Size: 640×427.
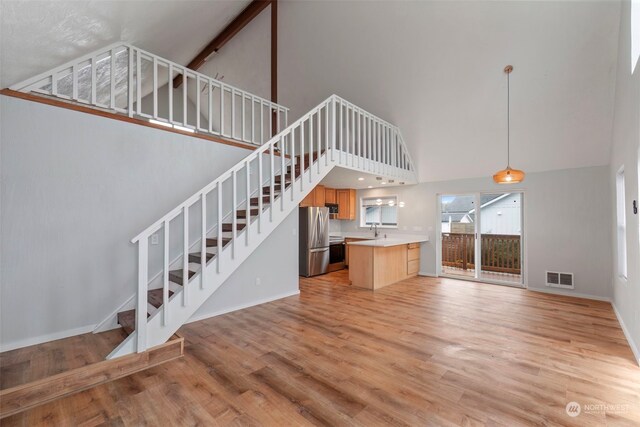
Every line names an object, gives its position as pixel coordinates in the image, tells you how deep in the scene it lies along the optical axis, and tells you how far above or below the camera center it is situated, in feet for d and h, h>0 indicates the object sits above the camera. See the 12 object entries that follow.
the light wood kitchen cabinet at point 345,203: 25.86 +1.37
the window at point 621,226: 11.83 -0.33
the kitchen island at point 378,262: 17.61 -2.90
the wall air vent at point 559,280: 16.45 -3.64
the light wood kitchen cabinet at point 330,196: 24.73 +1.92
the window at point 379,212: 24.69 +0.55
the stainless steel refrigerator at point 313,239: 20.90 -1.62
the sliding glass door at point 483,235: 20.01 -1.32
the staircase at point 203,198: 8.64 +0.85
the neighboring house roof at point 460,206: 20.52 +0.96
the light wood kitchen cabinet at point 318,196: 22.17 +1.76
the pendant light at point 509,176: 11.59 +1.73
